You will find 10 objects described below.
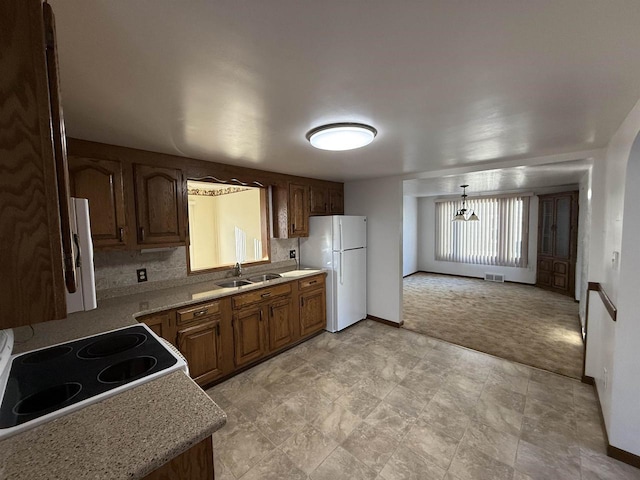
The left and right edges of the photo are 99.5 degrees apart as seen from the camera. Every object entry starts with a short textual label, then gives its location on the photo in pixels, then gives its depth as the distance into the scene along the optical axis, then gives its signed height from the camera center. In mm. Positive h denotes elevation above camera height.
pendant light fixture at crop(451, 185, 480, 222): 5924 +144
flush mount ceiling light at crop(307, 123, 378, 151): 1757 +601
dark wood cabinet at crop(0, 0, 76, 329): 513 +117
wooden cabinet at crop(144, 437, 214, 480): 893 -820
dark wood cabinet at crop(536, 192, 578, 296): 5305 -414
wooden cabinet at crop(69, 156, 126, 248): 2027 +285
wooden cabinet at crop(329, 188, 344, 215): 4219 +380
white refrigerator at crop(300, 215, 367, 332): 3686 -476
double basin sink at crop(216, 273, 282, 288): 2996 -628
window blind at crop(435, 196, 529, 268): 6230 -257
